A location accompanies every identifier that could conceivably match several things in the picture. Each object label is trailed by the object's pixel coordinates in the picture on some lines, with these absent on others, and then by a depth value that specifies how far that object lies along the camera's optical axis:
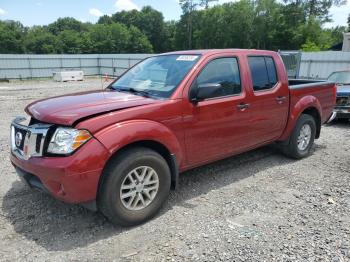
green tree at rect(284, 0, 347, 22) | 61.84
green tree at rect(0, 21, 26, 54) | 72.50
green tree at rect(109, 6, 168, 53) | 101.38
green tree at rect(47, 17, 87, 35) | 99.81
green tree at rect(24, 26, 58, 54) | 77.81
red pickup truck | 3.28
